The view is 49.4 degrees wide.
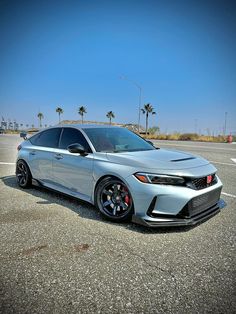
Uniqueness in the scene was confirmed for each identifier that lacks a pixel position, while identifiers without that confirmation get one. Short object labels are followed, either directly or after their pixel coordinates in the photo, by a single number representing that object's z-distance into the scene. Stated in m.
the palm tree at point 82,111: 107.25
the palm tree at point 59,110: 111.06
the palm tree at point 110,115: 106.00
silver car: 3.27
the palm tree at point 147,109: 74.91
